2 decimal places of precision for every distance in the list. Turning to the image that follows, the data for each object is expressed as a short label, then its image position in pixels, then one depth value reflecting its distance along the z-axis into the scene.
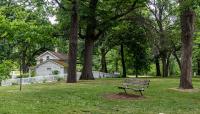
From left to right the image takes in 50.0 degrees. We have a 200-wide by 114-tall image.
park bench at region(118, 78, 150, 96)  10.75
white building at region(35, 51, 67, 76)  33.48
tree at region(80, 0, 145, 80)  19.44
